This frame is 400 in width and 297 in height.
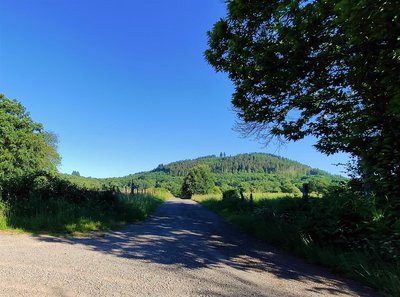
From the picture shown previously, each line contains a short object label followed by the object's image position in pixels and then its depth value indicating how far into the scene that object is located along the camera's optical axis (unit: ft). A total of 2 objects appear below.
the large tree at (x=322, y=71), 16.37
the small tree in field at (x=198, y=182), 312.29
